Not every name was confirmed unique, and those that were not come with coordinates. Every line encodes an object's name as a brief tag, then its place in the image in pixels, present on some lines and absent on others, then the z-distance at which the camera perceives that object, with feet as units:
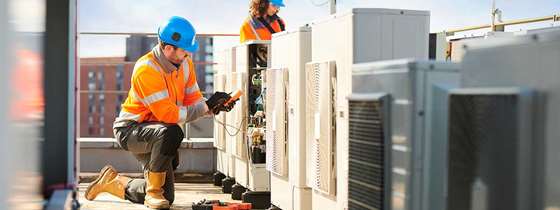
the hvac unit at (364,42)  14.02
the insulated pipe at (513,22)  26.17
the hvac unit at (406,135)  8.29
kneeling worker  20.97
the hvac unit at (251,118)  21.52
